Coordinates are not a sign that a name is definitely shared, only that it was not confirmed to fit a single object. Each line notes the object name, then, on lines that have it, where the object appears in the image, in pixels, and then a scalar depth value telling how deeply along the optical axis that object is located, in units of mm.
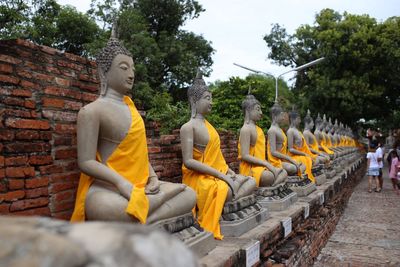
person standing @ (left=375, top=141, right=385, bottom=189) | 13319
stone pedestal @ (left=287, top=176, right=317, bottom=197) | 7410
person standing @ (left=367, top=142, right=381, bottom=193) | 13242
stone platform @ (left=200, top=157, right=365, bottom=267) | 3639
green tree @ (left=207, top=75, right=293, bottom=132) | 16344
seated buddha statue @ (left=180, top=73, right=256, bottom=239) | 4293
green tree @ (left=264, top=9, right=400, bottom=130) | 21531
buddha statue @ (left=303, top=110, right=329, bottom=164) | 10159
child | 12245
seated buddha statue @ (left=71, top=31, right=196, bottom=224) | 2926
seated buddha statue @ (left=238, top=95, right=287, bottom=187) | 5910
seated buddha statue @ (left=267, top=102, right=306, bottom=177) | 7070
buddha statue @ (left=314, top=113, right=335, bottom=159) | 12078
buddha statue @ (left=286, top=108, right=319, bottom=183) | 8406
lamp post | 18997
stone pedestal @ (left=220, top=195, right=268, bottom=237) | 4281
